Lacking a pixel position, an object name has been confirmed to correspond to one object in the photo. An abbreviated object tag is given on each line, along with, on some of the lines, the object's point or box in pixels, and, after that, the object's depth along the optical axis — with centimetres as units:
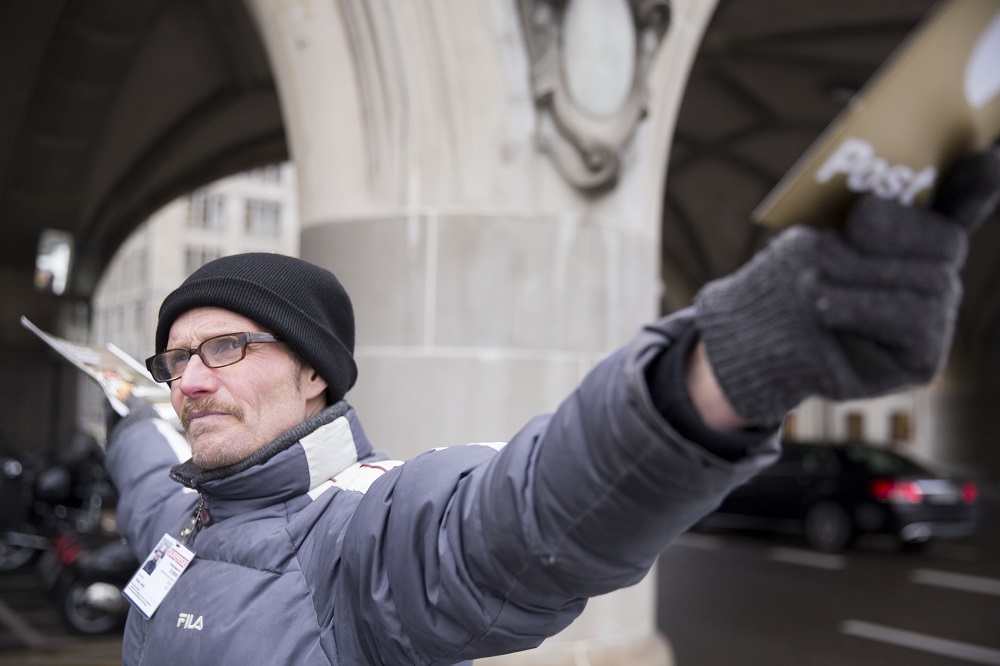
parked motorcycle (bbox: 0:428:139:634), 607
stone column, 426
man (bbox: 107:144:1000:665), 92
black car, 1084
